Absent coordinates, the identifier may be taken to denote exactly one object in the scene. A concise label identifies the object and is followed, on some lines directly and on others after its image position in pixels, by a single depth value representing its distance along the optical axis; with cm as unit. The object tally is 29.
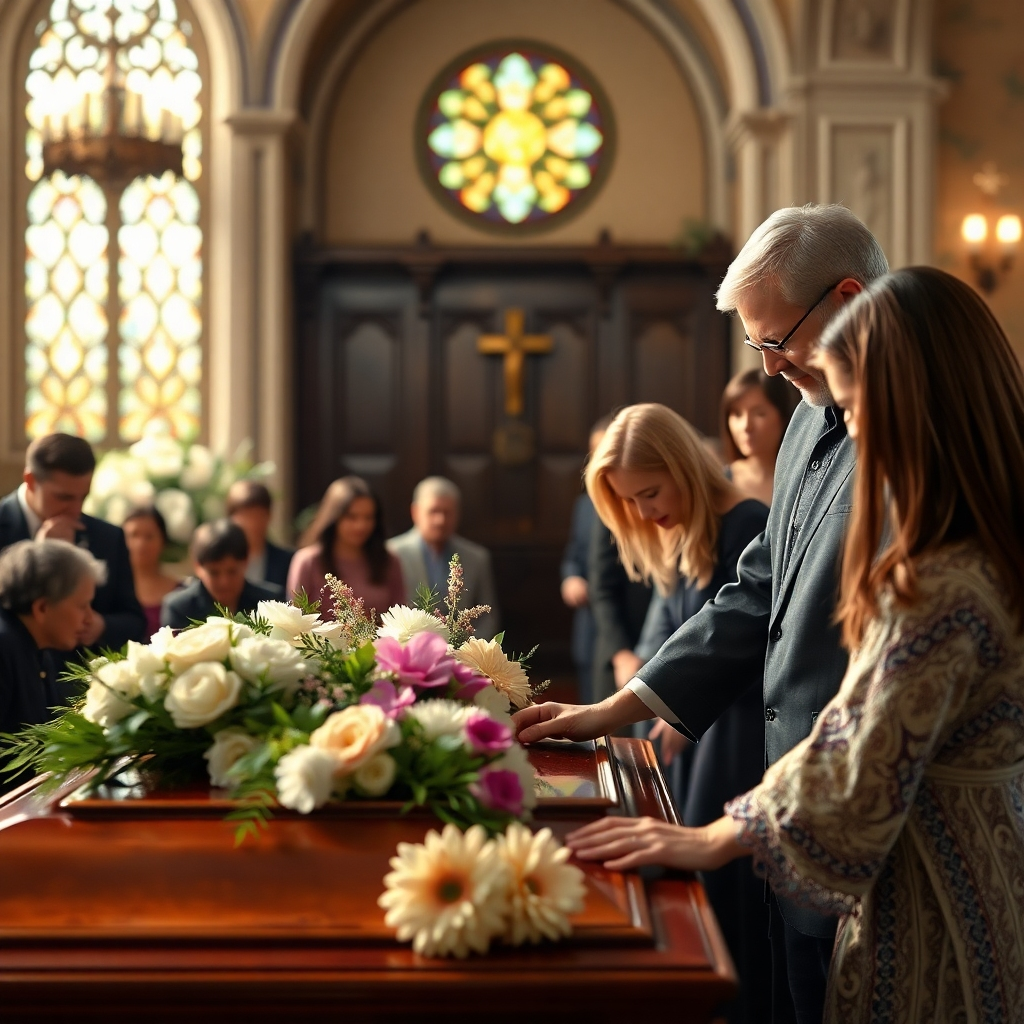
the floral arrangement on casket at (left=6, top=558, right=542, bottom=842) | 151
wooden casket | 124
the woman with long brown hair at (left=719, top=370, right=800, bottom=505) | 420
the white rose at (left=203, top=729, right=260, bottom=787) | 161
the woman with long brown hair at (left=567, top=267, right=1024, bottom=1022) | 149
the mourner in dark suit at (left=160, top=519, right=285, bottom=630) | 468
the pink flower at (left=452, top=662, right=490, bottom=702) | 175
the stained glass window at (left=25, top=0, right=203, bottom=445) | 923
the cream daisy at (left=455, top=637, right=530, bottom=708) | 199
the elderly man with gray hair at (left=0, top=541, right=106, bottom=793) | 320
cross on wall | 947
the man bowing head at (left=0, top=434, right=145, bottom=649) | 409
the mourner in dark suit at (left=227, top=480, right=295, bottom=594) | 595
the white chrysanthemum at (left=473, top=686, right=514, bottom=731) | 175
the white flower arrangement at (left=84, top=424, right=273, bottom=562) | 648
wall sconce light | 868
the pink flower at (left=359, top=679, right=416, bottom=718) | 160
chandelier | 795
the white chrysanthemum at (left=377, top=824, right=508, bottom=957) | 128
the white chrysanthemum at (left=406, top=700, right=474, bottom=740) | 155
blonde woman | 325
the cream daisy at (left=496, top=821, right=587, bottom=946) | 131
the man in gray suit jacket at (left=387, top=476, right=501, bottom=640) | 629
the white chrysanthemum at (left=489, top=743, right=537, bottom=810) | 153
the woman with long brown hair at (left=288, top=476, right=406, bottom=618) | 567
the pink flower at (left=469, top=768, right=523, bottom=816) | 150
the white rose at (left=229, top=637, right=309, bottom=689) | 167
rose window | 970
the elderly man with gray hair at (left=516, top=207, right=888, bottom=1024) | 204
